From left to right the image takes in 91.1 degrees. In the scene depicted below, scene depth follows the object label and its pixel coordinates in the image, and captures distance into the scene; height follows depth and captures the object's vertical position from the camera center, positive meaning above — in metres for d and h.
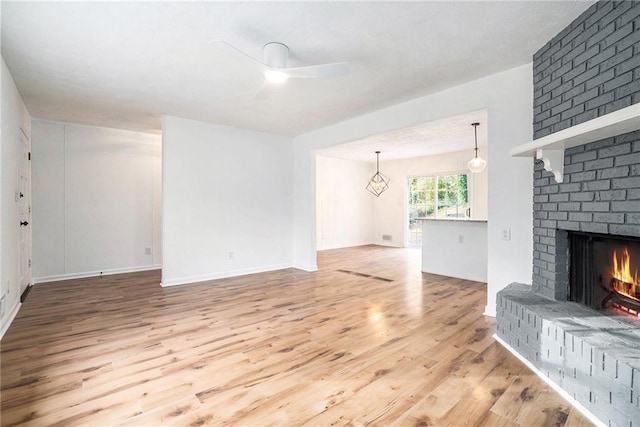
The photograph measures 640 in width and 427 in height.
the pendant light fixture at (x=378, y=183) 9.36 +0.93
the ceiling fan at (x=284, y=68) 2.40 +1.15
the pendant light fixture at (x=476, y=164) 5.57 +0.89
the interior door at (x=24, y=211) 3.84 +0.03
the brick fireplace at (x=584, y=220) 1.69 -0.04
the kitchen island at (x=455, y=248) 4.89 -0.56
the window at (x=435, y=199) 7.90 +0.41
